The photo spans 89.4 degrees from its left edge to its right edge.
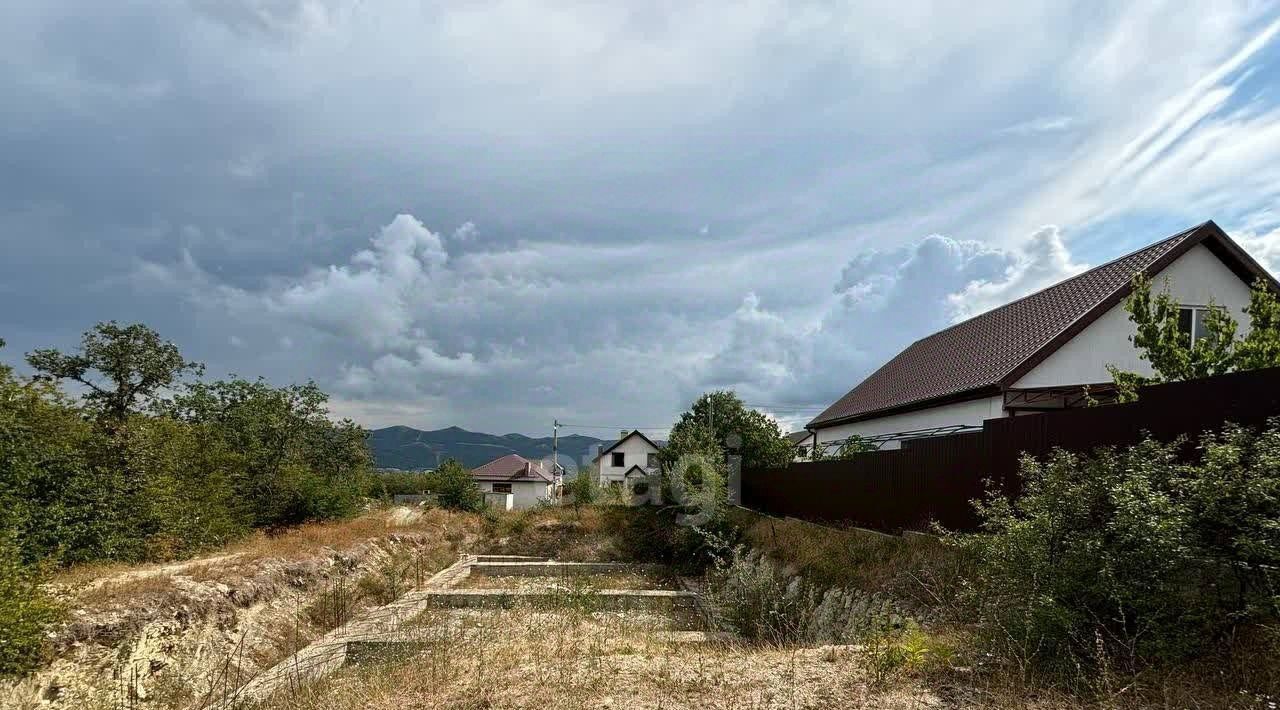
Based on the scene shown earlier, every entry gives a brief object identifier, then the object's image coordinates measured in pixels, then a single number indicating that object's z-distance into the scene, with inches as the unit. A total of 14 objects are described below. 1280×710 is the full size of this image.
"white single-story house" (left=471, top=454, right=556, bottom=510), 2122.3
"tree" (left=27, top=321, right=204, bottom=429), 523.5
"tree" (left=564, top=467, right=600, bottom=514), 1061.9
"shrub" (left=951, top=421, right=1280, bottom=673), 149.5
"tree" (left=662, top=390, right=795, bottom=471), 767.1
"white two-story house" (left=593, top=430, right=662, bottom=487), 2299.5
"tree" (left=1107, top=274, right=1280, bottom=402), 343.6
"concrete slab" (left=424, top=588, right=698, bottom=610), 384.9
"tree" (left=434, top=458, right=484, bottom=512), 984.9
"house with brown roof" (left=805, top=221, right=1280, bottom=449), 507.8
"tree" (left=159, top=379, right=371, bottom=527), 631.8
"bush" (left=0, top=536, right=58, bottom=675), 249.1
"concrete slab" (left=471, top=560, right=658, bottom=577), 643.5
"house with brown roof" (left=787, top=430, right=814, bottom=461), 1044.4
